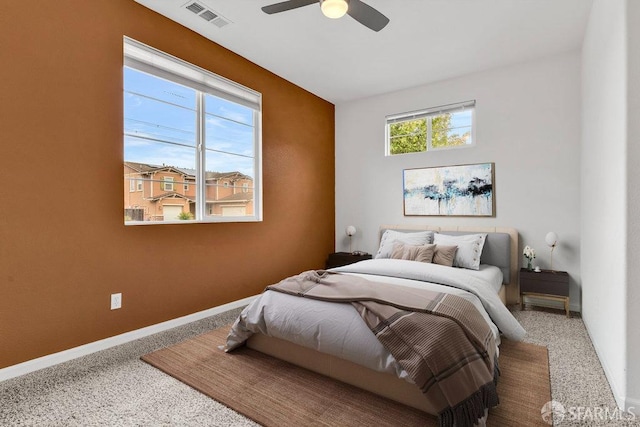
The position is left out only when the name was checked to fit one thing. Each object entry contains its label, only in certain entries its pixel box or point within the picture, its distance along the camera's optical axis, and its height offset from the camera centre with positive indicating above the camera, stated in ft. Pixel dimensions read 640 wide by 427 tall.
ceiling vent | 9.27 +5.86
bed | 6.26 -2.47
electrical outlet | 8.87 -2.44
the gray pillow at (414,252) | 11.63 -1.52
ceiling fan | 7.13 +4.60
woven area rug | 5.83 -3.66
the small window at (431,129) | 13.98 +3.72
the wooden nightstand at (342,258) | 15.49 -2.27
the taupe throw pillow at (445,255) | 11.53 -1.58
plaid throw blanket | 5.27 -2.37
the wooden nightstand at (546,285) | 11.06 -2.56
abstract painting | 13.32 +0.87
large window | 9.57 +2.32
